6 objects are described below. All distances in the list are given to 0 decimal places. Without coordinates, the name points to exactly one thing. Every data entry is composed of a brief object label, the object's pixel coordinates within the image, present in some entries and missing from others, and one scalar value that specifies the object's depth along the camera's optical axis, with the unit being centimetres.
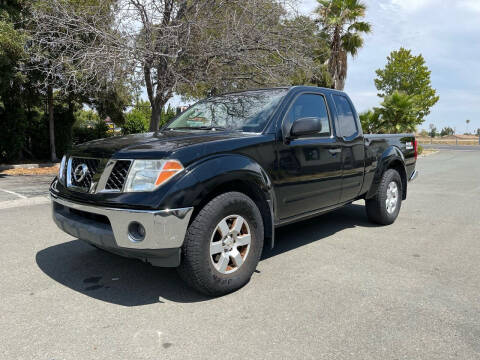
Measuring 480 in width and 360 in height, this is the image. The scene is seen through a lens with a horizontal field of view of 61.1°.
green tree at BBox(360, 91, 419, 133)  2396
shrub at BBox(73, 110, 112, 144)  1828
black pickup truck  298
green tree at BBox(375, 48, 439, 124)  3875
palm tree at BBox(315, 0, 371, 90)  2077
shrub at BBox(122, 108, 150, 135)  2423
